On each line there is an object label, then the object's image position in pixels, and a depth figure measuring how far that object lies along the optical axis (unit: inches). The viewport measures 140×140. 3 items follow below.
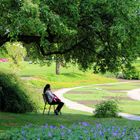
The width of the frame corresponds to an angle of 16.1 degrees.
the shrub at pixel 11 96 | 873.5
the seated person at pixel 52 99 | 889.5
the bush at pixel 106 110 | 889.5
